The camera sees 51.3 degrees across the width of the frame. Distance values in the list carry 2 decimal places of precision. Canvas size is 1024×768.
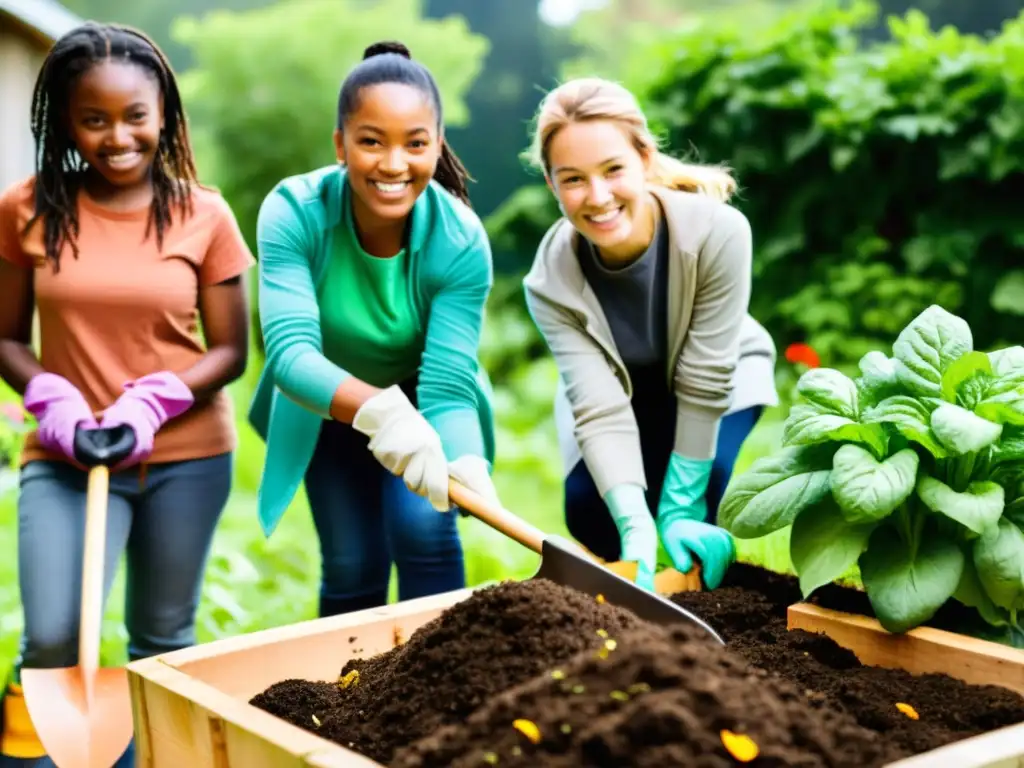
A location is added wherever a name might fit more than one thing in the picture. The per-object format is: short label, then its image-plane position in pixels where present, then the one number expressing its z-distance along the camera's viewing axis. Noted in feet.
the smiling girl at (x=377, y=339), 6.35
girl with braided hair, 6.48
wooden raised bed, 3.96
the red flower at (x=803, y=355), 8.07
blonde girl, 6.58
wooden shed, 14.71
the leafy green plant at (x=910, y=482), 5.11
